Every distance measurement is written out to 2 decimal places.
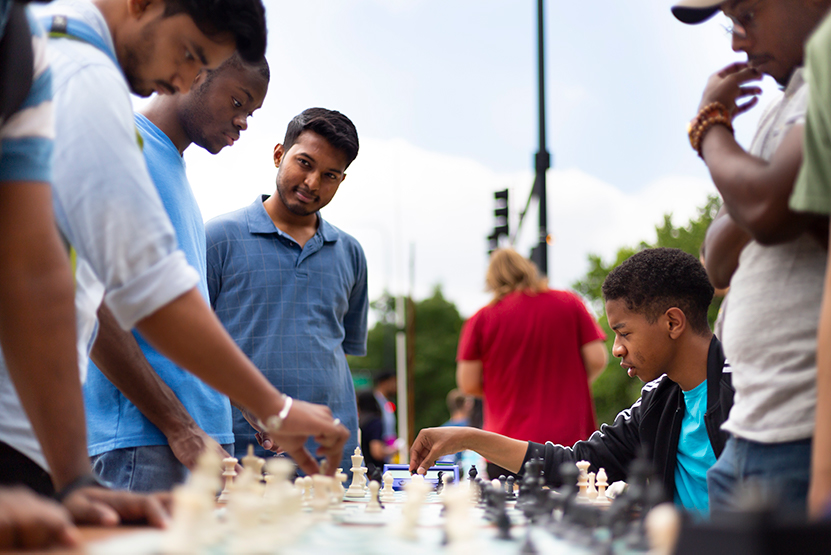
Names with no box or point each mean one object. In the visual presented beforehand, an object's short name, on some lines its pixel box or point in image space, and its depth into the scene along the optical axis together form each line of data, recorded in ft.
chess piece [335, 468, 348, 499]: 6.01
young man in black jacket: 8.08
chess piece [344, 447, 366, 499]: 6.88
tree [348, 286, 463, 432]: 151.75
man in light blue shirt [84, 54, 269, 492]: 6.77
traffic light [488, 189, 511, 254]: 36.78
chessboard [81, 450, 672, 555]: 3.14
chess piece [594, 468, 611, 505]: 7.03
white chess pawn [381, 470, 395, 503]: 6.73
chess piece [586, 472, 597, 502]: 6.89
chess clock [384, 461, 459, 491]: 8.04
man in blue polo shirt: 9.94
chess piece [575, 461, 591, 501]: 6.24
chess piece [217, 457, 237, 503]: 5.98
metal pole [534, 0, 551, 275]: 22.93
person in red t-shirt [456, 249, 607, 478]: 14.19
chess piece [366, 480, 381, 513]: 5.56
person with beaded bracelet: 4.16
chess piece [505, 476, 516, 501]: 6.40
